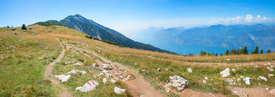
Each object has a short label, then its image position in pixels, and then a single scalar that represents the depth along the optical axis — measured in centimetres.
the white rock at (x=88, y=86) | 744
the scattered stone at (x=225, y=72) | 1071
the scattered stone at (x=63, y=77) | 832
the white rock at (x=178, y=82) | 895
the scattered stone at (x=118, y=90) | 760
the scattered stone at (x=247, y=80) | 881
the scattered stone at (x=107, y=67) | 1292
